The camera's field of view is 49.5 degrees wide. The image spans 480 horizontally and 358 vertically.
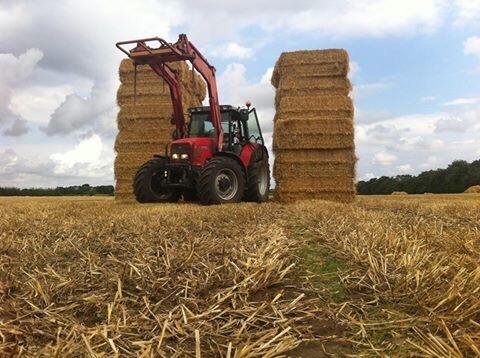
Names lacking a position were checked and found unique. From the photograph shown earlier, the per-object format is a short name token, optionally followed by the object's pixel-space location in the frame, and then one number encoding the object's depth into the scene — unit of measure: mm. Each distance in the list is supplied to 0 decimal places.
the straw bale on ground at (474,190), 20531
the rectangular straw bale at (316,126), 12977
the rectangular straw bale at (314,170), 12961
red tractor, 10031
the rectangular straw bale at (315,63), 13062
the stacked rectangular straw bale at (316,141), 12984
